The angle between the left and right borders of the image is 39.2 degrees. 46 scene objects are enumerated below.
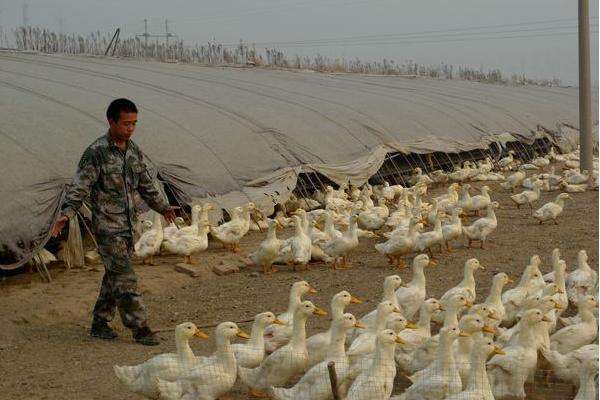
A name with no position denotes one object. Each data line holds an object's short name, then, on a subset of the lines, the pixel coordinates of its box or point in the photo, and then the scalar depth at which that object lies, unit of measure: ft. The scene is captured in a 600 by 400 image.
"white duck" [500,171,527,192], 57.52
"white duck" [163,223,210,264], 34.30
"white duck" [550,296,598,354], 19.90
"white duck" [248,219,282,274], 33.30
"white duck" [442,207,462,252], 35.53
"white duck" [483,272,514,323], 22.92
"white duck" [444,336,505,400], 16.25
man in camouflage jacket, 22.70
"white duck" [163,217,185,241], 35.07
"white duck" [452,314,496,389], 18.33
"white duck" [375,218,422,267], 33.40
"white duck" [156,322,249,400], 17.95
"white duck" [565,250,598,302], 25.38
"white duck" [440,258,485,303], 25.03
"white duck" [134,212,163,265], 34.01
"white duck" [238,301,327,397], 18.94
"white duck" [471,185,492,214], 45.39
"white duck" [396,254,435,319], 25.17
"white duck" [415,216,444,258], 33.86
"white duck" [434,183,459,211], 43.99
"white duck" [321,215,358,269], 33.68
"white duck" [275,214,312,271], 33.09
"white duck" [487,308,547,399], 17.94
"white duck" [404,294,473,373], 18.86
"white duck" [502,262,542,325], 23.36
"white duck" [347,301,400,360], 19.74
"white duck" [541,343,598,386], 17.94
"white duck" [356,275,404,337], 23.22
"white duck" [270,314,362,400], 17.52
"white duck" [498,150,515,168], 72.08
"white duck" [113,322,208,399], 18.29
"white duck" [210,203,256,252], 36.73
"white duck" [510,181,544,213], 48.65
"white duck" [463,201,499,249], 36.52
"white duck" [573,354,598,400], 16.39
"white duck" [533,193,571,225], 42.27
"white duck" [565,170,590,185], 56.19
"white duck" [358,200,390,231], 40.52
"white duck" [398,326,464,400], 16.83
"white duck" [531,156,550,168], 72.49
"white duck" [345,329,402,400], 16.72
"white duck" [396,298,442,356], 19.56
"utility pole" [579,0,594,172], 58.54
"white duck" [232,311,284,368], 20.03
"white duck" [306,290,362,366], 20.08
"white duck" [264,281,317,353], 21.70
